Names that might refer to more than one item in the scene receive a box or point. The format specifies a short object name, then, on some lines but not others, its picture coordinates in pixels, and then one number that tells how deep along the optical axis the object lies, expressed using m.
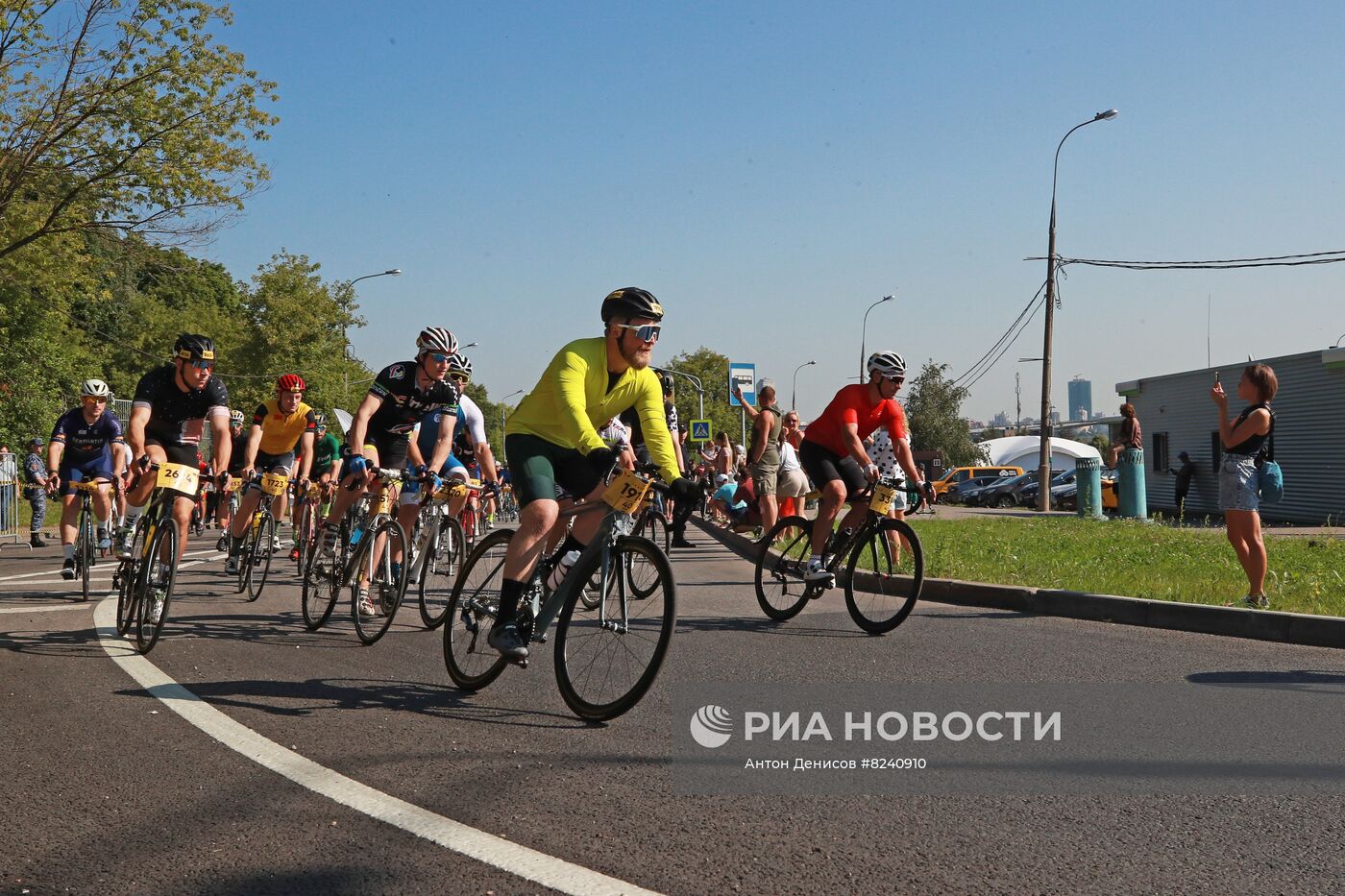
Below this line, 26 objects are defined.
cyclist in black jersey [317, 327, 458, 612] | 7.93
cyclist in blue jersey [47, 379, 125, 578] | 10.36
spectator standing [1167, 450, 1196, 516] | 31.23
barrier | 23.55
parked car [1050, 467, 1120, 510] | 43.27
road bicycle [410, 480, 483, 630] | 7.75
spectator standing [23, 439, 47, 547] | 18.11
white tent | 78.12
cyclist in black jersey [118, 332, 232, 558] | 7.93
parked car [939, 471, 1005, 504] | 55.88
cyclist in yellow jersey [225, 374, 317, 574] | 10.30
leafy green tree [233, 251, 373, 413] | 48.50
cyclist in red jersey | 8.45
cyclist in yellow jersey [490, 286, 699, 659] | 5.35
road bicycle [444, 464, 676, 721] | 4.93
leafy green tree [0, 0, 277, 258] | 24.80
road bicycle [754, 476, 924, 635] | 7.83
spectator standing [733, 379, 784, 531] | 14.90
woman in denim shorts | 8.49
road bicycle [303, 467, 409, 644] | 7.29
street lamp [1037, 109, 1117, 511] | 32.66
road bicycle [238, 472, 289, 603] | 9.72
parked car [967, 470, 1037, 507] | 50.59
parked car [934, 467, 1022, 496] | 58.34
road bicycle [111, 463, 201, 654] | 7.01
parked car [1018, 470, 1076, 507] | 47.06
